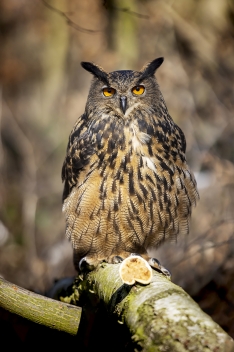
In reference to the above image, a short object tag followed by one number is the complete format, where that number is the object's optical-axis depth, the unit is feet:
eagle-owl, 18.78
